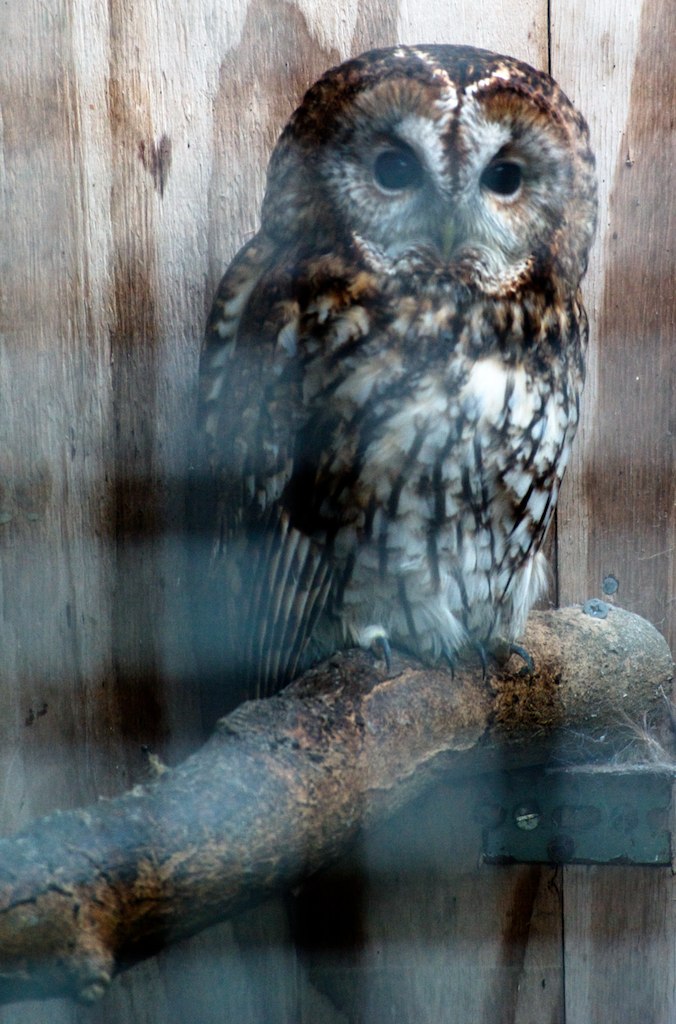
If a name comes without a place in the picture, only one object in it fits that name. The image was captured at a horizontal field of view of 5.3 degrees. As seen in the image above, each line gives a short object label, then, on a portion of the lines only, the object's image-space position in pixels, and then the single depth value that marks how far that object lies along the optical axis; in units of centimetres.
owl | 311
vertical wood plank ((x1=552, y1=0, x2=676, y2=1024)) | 318
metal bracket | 317
